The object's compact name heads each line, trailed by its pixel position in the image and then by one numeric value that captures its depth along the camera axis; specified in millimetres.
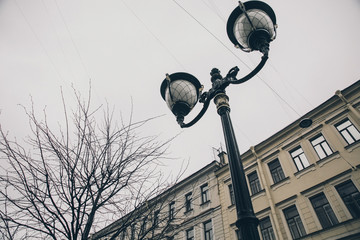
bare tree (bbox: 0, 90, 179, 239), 4074
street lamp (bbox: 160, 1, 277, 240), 2088
